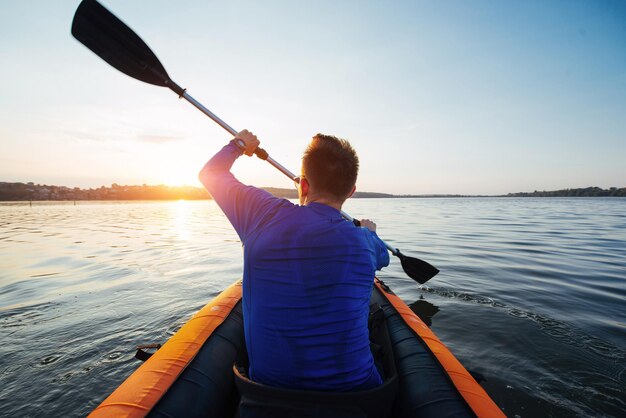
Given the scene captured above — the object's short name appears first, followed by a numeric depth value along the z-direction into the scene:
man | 1.54
